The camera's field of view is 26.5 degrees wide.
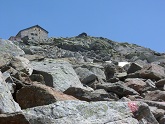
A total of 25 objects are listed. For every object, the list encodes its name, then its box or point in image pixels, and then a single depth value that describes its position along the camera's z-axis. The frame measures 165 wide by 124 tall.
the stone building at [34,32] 113.61
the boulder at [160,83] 15.98
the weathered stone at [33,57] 17.43
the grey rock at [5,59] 13.82
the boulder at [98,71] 18.85
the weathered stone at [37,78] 12.73
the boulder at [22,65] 13.19
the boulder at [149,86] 14.93
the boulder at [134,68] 19.23
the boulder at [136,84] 15.06
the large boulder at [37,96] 8.00
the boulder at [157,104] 10.59
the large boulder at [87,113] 6.06
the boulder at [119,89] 13.38
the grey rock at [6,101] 6.66
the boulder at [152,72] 17.44
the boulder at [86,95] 10.93
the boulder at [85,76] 16.23
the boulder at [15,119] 5.92
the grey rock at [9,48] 17.42
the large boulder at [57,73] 13.08
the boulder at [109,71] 19.97
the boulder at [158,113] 9.52
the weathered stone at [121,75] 18.13
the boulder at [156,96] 12.60
